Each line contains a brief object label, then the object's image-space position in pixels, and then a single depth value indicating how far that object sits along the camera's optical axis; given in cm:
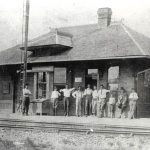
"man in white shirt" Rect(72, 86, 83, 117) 2153
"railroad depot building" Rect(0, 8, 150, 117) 2125
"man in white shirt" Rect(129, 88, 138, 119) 1959
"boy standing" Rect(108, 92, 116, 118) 2055
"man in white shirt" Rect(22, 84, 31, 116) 2166
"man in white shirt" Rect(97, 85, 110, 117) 2053
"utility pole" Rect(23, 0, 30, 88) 2268
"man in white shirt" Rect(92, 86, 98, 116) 2092
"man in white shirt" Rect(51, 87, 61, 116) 2198
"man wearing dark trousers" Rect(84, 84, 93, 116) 2130
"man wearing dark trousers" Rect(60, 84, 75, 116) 2161
